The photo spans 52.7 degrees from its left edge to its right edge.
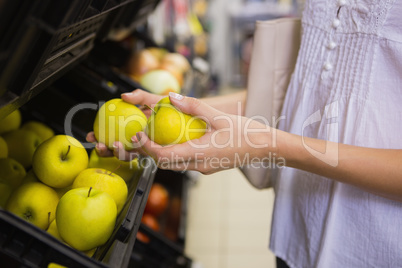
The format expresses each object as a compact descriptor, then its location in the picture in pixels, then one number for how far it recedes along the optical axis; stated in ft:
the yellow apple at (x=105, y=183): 3.28
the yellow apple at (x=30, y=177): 3.48
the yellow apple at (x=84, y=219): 2.86
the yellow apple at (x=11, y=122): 3.98
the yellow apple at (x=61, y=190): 3.49
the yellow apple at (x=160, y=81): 7.25
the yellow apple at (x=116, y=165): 3.87
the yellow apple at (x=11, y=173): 3.46
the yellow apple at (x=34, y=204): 3.12
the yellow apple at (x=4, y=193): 3.24
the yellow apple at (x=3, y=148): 3.64
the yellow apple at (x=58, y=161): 3.35
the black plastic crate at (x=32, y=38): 2.16
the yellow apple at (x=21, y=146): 3.89
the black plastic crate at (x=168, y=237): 5.65
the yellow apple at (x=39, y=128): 4.18
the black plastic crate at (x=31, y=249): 2.43
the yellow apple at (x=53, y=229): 3.13
